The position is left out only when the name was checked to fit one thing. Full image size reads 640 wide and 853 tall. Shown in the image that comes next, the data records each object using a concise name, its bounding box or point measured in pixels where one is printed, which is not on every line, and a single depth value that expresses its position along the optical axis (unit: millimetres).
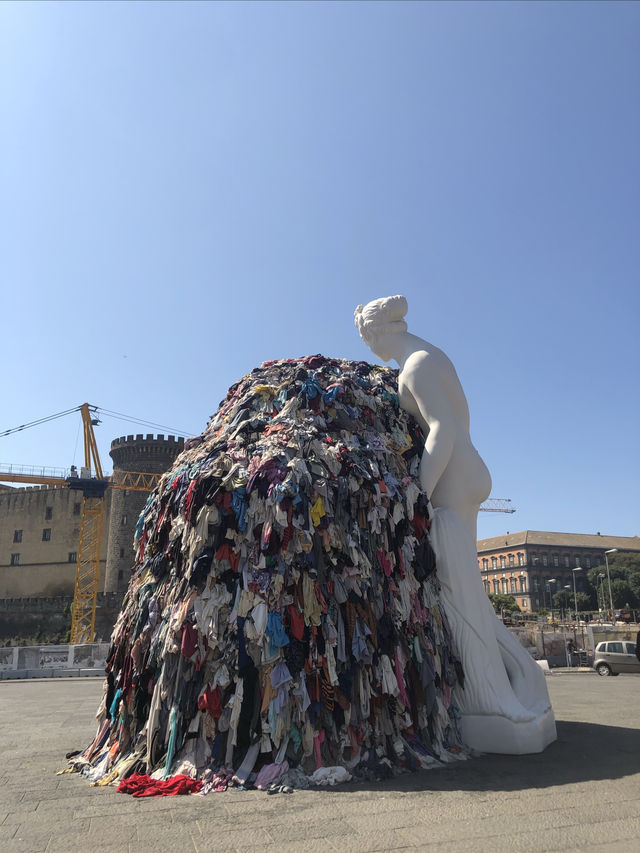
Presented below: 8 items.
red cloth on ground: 4695
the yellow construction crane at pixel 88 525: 45156
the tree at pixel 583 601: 71931
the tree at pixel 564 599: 72500
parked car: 19609
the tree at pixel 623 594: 67062
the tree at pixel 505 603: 62425
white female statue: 5980
